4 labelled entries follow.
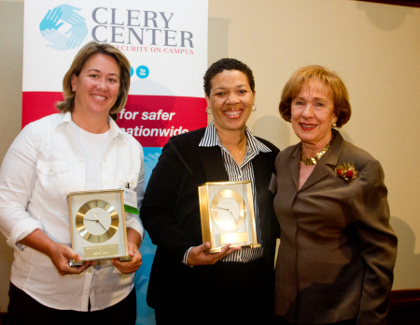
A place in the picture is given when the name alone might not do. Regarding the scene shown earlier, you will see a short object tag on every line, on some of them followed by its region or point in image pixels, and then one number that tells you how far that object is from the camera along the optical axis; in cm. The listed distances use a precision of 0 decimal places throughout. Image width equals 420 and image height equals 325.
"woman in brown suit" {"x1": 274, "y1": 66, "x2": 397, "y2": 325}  162
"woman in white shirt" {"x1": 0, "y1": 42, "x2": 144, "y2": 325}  170
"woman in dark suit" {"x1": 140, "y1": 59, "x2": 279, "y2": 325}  182
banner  242
